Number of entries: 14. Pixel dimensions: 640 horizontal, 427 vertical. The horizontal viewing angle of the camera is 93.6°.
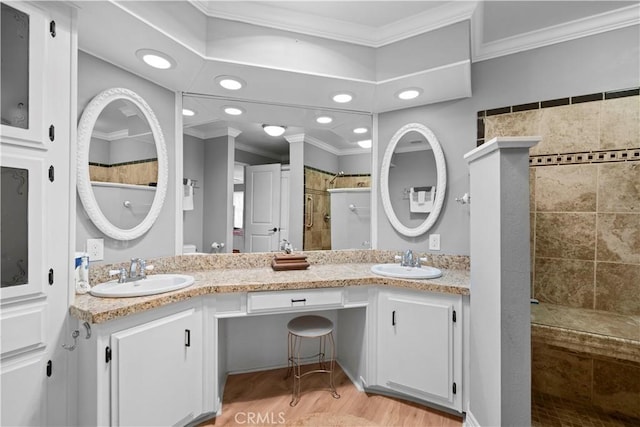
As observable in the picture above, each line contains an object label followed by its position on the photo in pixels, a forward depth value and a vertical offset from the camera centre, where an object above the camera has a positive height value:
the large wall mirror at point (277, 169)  2.26 +0.38
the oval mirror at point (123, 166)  1.73 +0.31
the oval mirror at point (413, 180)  2.39 +0.30
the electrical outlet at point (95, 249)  1.75 -0.20
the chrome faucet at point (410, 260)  2.29 -0.34
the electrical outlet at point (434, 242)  2.37 -0.20
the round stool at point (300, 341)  2.01 -1.05
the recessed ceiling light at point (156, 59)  1.70 +0.92
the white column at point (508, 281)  1.39 -0.31
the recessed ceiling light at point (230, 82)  2.00 +0.91
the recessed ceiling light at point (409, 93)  2.17 +0.91
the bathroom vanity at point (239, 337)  1.37 -0.70
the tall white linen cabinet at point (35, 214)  1.25 +0.01
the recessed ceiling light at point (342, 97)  2.23 +0.90
